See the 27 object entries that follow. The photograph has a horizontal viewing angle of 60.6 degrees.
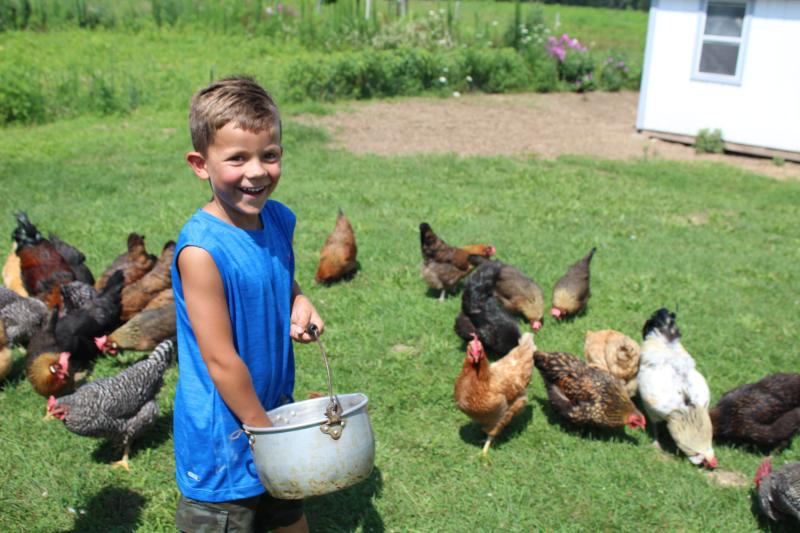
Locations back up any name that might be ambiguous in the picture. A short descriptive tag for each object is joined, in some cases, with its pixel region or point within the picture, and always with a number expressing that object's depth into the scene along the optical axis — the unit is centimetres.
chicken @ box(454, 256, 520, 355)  535
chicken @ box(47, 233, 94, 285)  600
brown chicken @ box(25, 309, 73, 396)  452
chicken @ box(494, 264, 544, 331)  588
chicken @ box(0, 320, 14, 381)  482
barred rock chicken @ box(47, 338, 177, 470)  395
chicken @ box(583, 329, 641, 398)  479
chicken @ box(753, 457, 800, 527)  358
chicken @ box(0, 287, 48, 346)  529
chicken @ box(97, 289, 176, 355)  512
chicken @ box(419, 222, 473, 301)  628
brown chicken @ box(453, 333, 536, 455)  425
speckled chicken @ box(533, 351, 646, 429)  442
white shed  1226
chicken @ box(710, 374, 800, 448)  440
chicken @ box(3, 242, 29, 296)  606
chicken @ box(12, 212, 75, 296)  578
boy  221
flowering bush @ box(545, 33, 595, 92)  1759
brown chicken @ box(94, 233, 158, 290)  593
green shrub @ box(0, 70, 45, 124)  1182
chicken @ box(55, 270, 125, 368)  503
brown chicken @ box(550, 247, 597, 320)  591
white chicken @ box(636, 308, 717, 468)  428
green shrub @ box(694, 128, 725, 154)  1292
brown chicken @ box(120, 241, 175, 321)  559
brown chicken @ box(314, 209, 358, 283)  642
